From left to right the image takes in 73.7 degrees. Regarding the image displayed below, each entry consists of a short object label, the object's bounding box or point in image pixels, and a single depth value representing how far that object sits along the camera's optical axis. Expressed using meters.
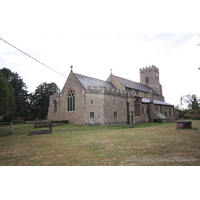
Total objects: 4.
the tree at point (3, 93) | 16.91
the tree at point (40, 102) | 43.91
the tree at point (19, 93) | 36.40
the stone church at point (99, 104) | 23.94
